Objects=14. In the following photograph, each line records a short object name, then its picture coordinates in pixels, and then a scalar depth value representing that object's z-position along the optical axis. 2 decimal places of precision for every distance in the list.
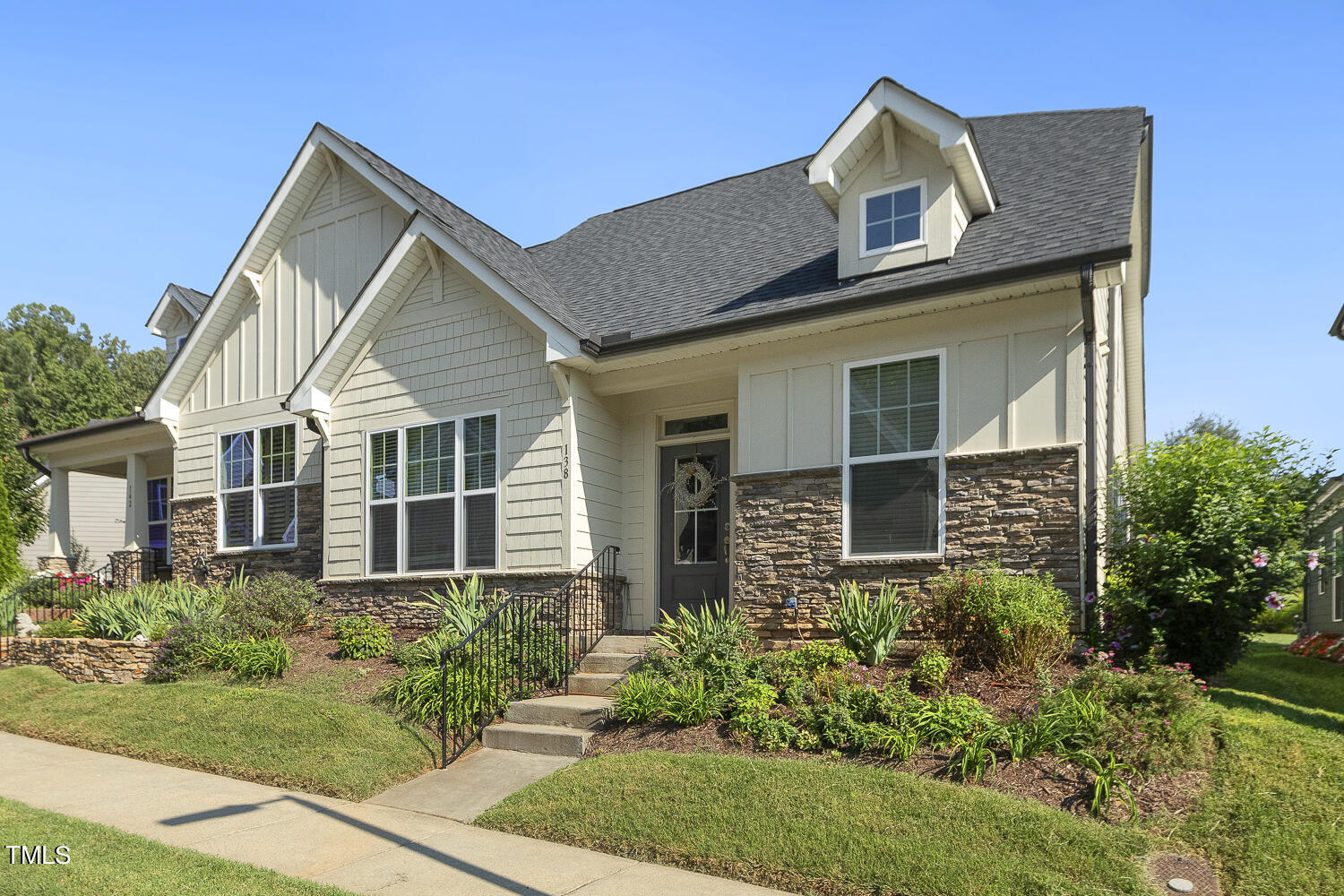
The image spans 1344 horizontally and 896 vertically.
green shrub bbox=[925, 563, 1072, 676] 7.27
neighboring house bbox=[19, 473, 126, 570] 26.53
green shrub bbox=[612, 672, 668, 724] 7.44
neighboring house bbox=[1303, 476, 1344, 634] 7.83
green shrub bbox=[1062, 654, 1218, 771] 5.79
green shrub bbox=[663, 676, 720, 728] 7.20
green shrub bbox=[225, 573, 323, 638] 10.86
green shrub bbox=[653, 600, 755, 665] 7.90
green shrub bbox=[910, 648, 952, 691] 7.04
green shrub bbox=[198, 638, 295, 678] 9.73
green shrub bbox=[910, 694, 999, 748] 6.23
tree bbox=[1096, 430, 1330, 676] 7.47
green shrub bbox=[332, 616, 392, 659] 10.15
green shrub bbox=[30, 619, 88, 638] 11.84
